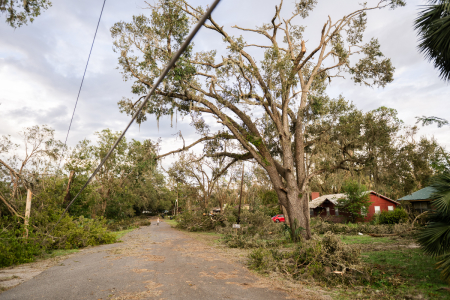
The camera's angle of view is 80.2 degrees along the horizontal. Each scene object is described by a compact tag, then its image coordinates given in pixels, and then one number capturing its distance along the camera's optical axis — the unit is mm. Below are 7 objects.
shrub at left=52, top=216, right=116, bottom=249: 13758
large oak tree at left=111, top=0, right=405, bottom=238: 13570
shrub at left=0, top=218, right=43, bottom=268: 9547
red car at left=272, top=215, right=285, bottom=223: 34856
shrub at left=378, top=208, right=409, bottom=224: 24259
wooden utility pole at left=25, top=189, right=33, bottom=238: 11678
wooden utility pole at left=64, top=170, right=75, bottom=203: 20903
